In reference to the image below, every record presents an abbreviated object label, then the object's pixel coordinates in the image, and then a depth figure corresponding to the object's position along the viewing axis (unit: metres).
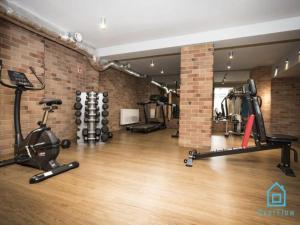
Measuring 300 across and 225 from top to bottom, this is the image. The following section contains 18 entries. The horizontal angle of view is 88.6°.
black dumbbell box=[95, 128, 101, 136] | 3.83
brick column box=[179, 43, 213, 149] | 3.48
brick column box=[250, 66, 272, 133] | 5.69
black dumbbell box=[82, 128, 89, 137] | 3.73
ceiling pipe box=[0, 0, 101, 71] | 2.53
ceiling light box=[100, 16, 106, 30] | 2.80
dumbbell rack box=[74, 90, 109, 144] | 3.75
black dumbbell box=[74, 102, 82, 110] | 3.63
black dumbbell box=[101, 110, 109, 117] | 3.90
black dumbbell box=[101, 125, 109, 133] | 3.92
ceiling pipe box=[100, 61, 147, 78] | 4.86
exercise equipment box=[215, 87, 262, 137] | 5.87
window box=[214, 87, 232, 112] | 8.77
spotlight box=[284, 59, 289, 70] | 4.47
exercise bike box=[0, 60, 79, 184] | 2.08
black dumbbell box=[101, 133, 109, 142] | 3.86
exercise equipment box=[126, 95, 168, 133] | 5.91
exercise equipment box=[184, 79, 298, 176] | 2.25
